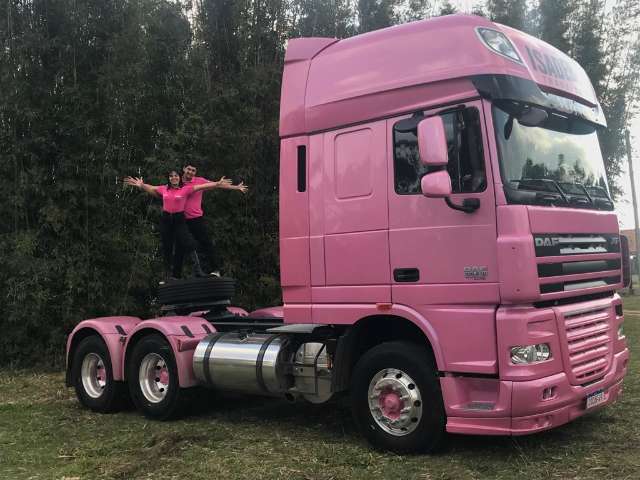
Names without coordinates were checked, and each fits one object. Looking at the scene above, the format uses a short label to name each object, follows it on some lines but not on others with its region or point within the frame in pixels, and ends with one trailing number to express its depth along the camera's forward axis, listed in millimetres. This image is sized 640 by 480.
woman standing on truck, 7320
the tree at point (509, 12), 14219
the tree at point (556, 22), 14234
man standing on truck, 7419
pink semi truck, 4453
